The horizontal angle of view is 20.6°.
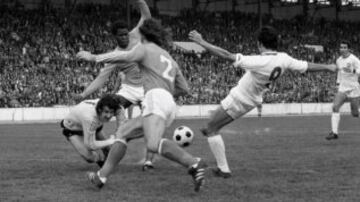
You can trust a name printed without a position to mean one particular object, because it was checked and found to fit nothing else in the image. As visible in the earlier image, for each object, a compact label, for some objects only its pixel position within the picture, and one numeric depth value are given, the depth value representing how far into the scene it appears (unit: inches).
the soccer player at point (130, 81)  641.5
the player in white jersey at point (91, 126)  560.2
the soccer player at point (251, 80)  561.2
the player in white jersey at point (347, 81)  1034.0
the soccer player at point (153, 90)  467.1
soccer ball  553.1
